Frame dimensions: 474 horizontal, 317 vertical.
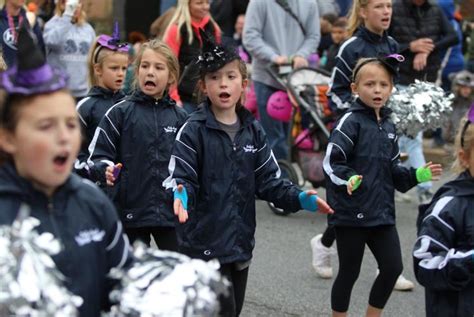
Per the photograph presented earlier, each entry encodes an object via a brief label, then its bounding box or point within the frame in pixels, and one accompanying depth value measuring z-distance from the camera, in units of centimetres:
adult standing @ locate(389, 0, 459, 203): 1493
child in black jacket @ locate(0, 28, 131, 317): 495
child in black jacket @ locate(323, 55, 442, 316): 937
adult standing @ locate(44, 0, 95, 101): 1607
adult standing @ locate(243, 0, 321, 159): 1603
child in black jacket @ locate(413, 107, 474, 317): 675
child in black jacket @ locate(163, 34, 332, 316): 820
